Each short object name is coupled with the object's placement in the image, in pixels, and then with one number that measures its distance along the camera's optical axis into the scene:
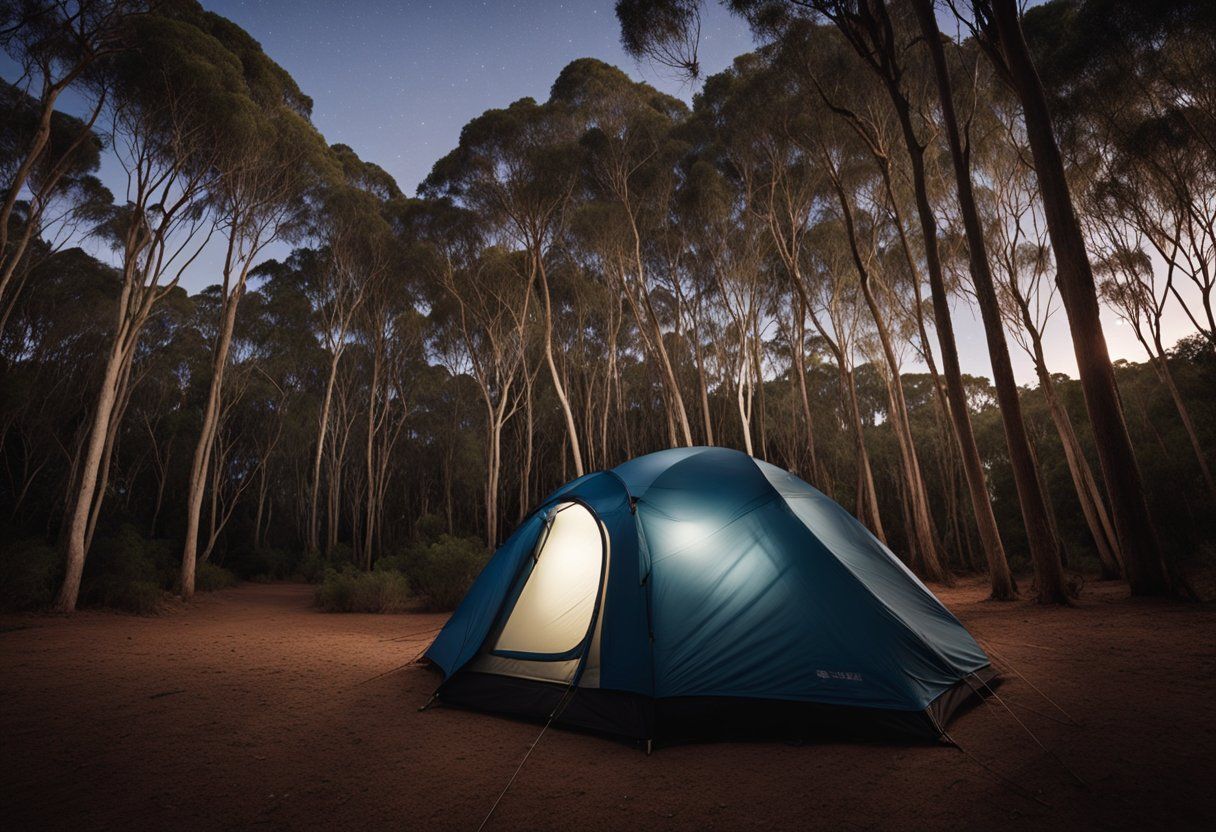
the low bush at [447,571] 10.77
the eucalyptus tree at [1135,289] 12.16
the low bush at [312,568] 17.76
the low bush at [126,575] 9.52
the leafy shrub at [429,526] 19.41
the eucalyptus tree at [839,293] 14.49
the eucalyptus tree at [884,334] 11.02
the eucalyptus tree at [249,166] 11.05
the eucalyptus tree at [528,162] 14.60
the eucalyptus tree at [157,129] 9.25
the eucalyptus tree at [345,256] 16.58
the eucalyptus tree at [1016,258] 10.05
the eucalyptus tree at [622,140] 14.54
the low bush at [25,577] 8.34
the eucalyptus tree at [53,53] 8.66
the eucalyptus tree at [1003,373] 6.67
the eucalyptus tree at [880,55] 7.57
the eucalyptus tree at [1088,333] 6.04
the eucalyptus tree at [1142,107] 9.55
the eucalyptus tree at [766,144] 12.64
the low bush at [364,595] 10.82
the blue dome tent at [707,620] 3.23
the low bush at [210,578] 14.07
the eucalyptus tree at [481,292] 16.84
